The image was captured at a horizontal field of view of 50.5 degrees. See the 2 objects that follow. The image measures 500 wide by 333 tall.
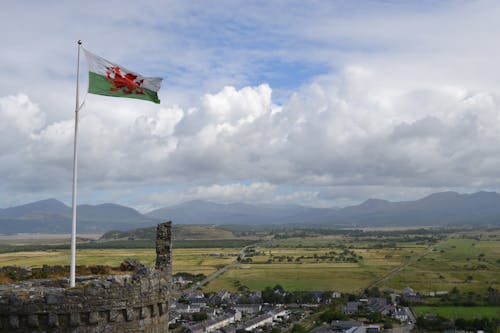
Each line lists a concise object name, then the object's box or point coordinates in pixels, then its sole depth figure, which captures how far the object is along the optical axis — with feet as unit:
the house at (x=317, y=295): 345.41
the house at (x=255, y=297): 349.49
